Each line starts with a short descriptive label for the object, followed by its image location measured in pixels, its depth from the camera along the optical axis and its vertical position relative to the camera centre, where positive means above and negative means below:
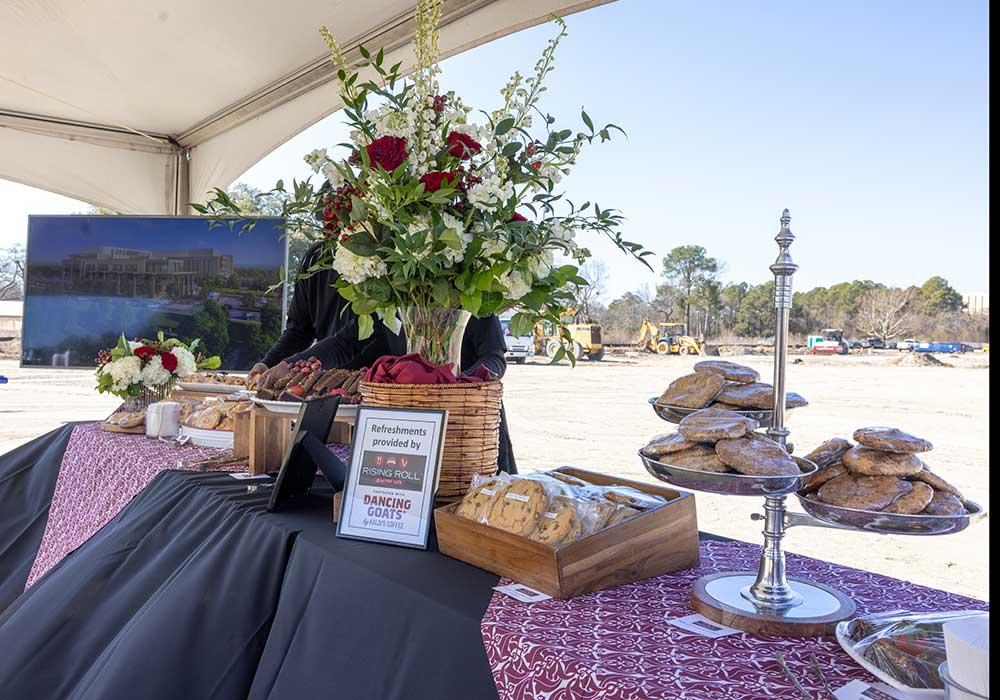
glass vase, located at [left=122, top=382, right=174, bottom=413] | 2.29 -0.13
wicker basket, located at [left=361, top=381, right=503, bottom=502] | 1.21 -0.10
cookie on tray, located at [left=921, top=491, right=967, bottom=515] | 0.72 -0.14
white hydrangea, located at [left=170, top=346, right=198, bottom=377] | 2.42 -0.02
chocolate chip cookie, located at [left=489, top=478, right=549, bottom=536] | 0.91 -0.19
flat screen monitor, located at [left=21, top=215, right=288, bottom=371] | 4.10 +0.42
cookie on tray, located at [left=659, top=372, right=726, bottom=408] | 0.94 -0.04
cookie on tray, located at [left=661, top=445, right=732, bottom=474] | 0.80 -0.11
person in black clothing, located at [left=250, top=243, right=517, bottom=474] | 2.12 +0.06
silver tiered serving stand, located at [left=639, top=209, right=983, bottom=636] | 0.74 -0.18
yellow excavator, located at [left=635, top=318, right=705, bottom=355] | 17.27 +0.55
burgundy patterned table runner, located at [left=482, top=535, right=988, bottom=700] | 0.66 -0.29
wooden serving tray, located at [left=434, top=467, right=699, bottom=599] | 0.86 -0.24
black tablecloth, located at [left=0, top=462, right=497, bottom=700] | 0.87 -0.38
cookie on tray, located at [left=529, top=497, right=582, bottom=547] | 0.88 -0.20
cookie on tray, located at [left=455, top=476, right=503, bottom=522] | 0.98 -0.19
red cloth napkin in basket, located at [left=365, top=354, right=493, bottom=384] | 1.23 -0.02
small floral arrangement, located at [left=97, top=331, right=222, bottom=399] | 2.26 -0.03
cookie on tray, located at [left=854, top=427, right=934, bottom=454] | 0.76 -0.08
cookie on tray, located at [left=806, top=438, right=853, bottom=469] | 0.83 -0.10
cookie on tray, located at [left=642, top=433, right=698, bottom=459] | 0.85 -0.10
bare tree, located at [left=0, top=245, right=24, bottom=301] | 11.79 +1.51
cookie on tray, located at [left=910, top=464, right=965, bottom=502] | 0.76 -0.12
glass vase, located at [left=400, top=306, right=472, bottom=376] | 1.33 +0.05
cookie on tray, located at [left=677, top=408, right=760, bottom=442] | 0.82 -0.07
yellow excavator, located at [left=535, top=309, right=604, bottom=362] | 19.11 +0.50
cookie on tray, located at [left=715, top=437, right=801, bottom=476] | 0.77 -0.10
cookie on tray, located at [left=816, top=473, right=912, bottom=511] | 0.74 -0.13
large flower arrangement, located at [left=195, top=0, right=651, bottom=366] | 1.17 +0.26
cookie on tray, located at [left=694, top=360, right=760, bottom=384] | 0.97 -0.01
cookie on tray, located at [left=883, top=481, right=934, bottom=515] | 0.72 -0.14
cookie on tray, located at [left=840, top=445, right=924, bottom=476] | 0.75 -0.10
